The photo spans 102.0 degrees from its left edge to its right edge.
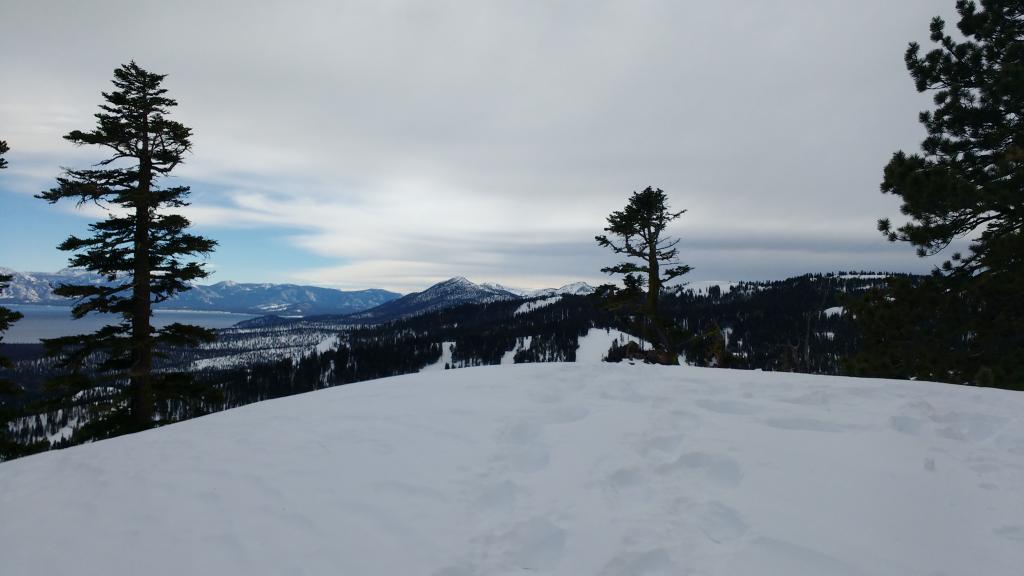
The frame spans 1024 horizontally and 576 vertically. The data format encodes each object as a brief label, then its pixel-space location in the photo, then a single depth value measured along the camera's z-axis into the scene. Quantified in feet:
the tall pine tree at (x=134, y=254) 45.62
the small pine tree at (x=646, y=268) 62.49
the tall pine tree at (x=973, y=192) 31.32
